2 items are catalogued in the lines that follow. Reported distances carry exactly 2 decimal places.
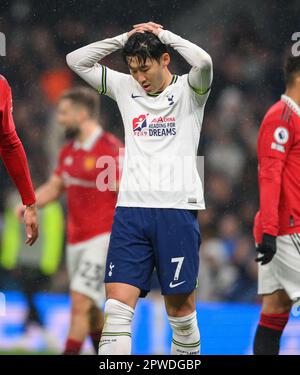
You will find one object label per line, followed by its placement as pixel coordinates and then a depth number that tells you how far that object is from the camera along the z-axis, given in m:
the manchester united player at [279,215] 9.85
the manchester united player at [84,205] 12.59
